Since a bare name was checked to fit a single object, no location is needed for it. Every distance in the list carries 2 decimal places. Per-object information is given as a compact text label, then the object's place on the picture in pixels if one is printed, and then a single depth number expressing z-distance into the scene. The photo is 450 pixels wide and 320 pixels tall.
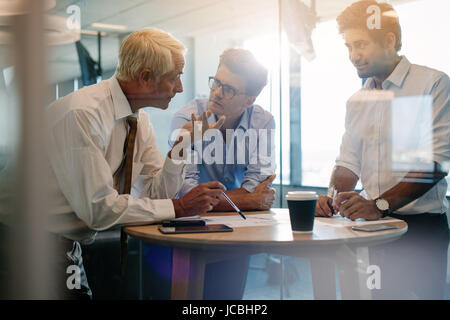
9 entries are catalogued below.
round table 1.15
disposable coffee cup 1.27
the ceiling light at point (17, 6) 0.67
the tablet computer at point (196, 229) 1.25
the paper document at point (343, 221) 1.42
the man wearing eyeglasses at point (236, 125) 2.13
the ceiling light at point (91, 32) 1.93
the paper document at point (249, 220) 1.43
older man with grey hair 1.34
